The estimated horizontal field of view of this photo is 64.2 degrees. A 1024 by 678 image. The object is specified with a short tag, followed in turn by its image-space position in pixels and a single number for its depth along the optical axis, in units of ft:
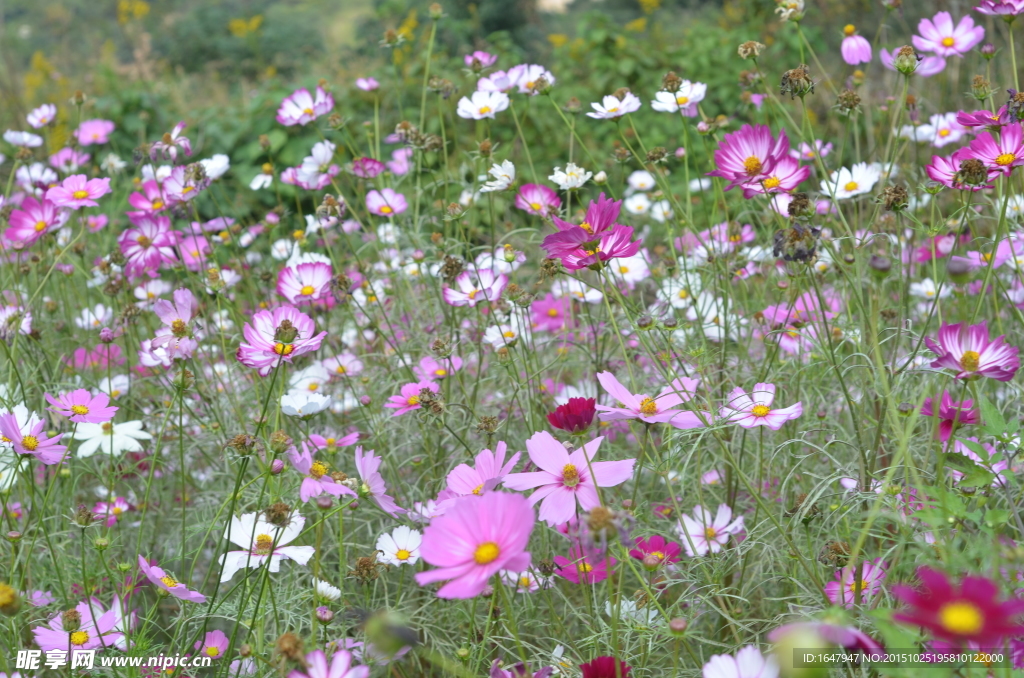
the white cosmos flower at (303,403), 3.36
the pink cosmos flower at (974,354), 2.32
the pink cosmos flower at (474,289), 4.22
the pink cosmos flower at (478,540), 1.92
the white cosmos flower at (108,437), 4.07
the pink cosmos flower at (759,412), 2.89
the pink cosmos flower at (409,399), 3.65
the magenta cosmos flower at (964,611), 1.50
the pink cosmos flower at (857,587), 2.60
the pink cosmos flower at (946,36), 4.70
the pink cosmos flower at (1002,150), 2.92
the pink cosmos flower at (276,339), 2.73
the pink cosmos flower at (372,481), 3.01
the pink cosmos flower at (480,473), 2.69
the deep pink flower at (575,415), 2.71
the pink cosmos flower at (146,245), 4.99
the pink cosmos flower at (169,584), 2.74
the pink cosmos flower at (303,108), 5.12
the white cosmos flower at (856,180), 4.35
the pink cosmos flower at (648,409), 2.73
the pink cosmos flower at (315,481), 2.78
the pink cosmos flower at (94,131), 7.16
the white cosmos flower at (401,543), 3.37
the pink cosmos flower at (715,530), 3.50
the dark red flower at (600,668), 2.48
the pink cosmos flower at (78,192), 4.47
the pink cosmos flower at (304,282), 4.05
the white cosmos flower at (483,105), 4.75
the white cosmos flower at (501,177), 4.13
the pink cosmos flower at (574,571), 3.09
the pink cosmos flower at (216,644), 3.32
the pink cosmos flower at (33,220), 4.61
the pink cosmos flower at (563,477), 2.47
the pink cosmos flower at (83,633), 3.03
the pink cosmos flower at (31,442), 2.84
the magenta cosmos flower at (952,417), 2.90
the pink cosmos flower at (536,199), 4.58
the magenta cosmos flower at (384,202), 5.36
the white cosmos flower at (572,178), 4.13
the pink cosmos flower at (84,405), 3.18
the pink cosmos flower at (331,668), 2.11
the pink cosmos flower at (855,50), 4.65
